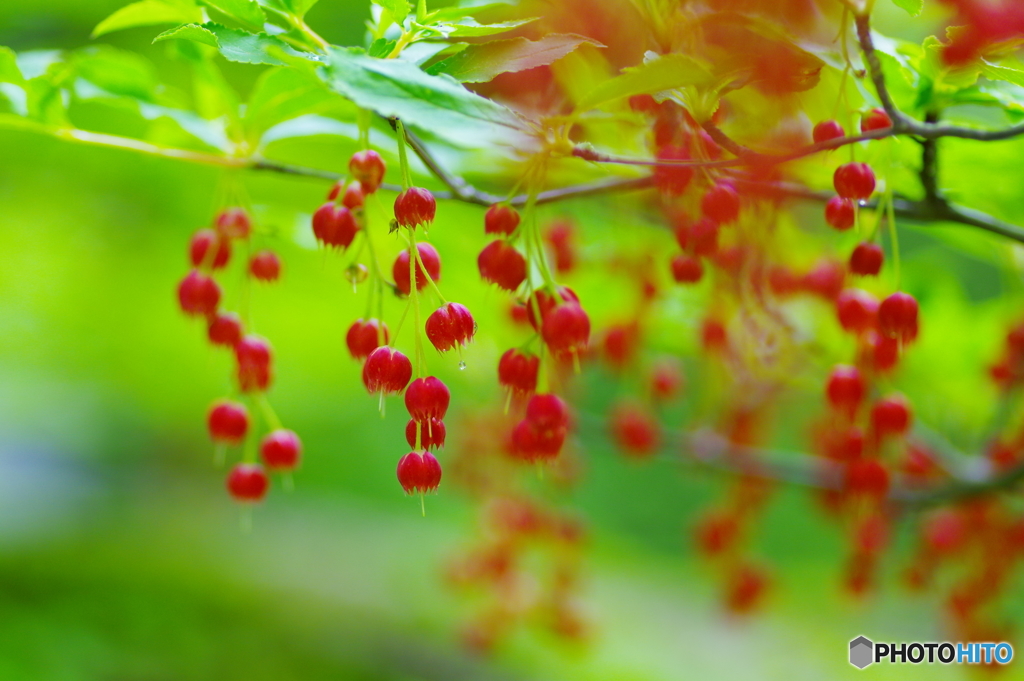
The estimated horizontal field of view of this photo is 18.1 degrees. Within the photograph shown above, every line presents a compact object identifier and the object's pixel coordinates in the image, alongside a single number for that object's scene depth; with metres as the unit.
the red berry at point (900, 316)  0.42
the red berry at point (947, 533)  0.59
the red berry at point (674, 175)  0.42
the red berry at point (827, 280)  0.51
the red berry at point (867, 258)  0.42
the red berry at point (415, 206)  0.39
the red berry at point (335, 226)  0.41
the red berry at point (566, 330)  0.40
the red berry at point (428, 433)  0.40
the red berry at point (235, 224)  0.44
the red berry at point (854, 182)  0.41
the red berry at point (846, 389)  0.46
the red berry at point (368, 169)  0.41
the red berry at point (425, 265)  0.41
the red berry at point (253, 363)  0.44
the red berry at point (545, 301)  0.40
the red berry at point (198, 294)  0.44
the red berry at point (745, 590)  0.71
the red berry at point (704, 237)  0.43
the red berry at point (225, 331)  0.45
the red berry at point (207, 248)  0.44
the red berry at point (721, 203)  0.42
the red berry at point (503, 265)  0.40
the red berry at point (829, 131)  0.41
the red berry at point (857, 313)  0.44
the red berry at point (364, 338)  0.42
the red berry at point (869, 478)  0.47
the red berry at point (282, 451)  0.45
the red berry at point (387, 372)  0.40
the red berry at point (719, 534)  0.68
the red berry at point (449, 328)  0.40
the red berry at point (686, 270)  0.44
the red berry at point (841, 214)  0.42
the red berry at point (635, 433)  0.64
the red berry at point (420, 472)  0.40
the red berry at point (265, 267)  0.45
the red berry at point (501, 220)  0.41
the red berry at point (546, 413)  0.41
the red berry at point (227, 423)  0.45
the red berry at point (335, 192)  0.42
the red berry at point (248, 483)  0.45
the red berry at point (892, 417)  0.46
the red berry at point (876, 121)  0.42
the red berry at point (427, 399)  0.40
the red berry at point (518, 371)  0.41
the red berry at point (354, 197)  0.41
